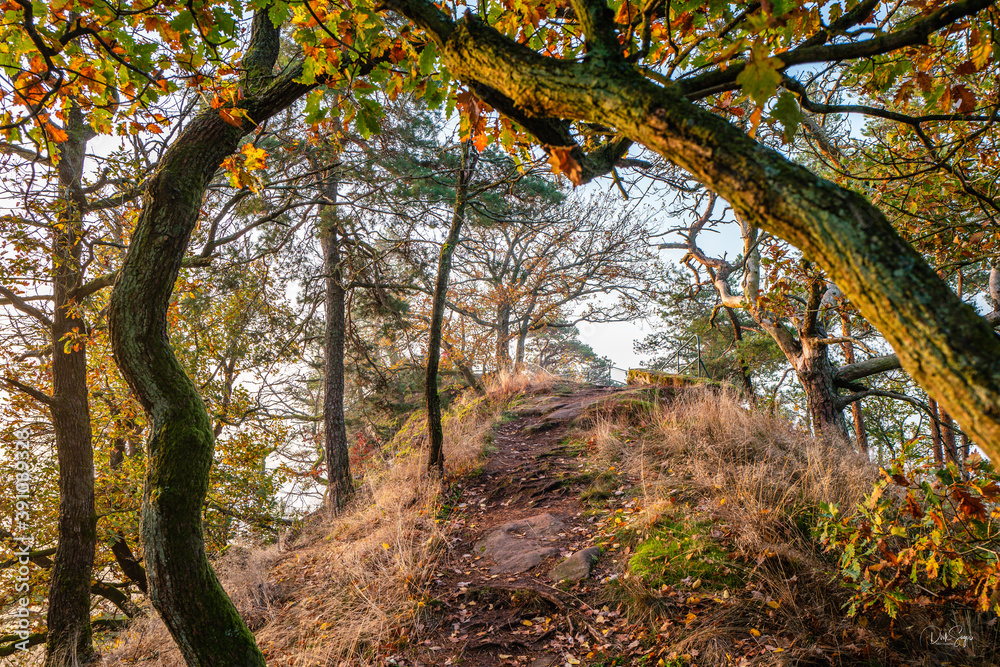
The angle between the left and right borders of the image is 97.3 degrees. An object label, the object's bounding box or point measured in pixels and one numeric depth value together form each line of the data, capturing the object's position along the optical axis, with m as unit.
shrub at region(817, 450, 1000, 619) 2.16
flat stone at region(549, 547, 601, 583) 3.71
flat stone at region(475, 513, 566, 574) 4.14
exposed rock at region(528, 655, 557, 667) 2.97
